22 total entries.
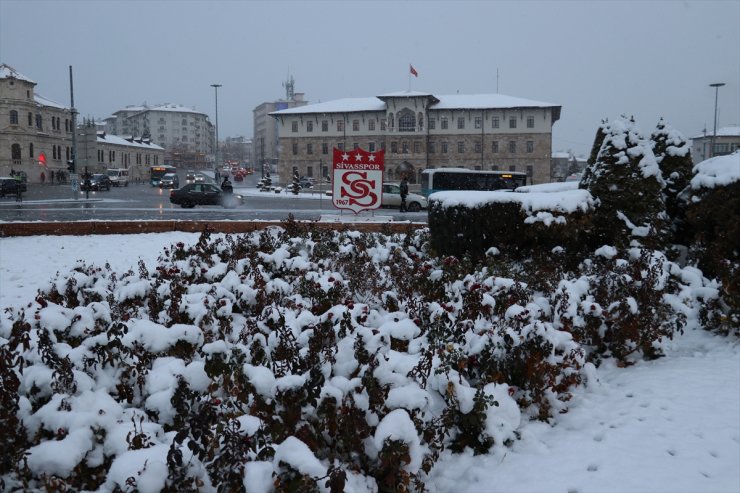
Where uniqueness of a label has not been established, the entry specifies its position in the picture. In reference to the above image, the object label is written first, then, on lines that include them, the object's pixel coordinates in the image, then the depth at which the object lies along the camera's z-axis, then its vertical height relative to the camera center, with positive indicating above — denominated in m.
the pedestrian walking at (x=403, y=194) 30.92 -0.04
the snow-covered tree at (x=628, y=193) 9.59 +0.02
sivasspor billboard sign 12.95 +0.31
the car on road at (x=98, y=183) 50.56 +0.92
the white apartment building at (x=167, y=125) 149.75 +18.63
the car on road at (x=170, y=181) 58.00 +1.23
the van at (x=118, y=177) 66.06 +1.86
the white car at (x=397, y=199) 32.84 -0.35
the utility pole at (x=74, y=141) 32.93 +3.21
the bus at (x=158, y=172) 67.31 +2.58
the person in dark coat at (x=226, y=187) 34.98 +0.37
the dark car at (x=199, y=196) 30.91 -0.17
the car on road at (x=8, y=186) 38.30 +0.44
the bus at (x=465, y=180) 39.59 +0.95
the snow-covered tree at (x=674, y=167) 10.32 +0.51
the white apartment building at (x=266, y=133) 152.60 +17.09
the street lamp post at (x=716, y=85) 50.48 +9.84
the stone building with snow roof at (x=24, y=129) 68.69 +8.01
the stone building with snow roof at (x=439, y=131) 67.88 +7.80
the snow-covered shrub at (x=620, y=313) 6.17 -1.34
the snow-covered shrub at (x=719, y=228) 7.06 -0.52
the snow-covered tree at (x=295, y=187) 49.59 +0.54
